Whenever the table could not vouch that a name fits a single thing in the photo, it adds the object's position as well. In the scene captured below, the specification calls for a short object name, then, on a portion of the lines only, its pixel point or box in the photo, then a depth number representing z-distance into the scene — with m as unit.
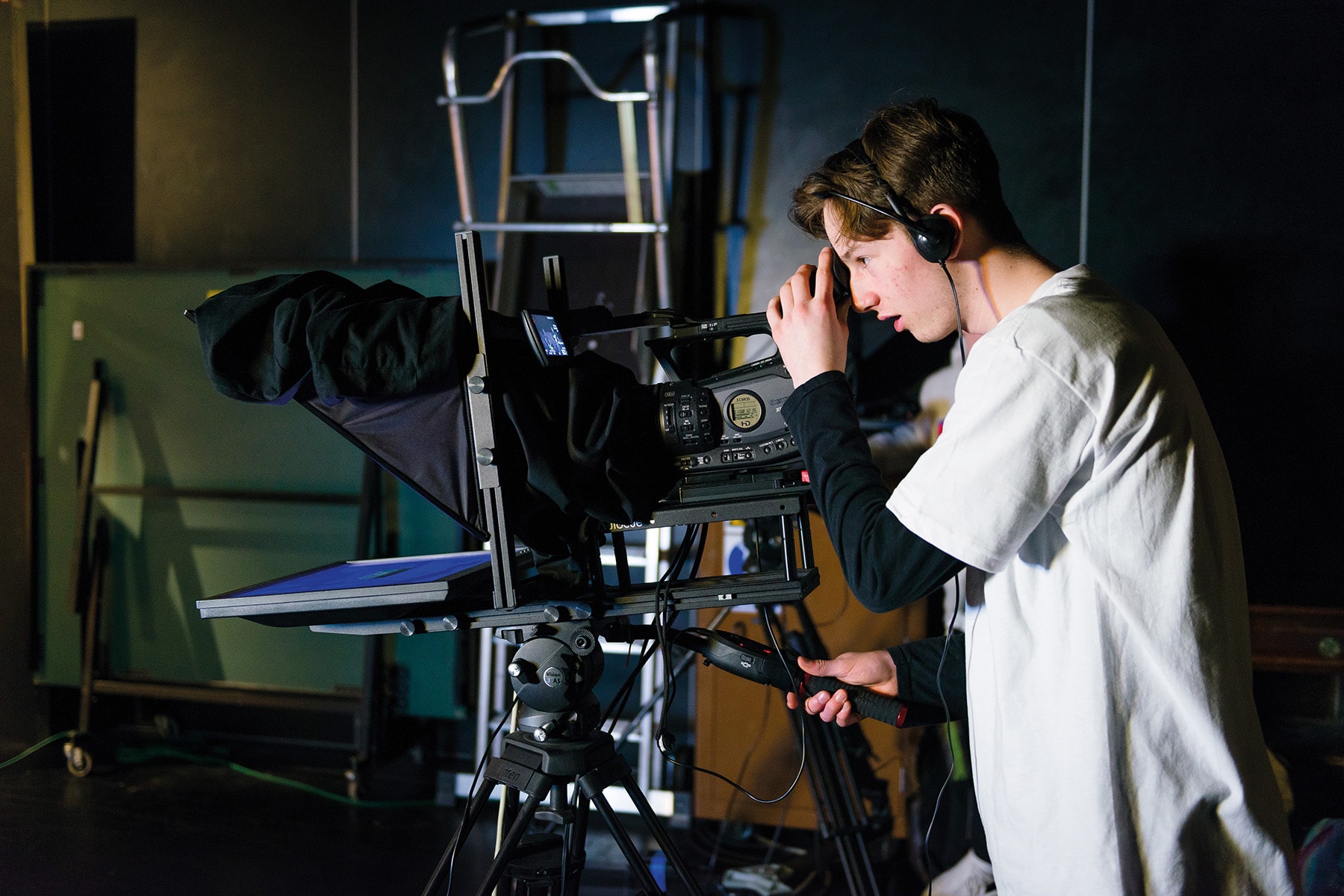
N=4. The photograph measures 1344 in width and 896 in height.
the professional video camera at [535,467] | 0.97
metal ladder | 2.46
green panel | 2.79
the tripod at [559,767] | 1.05
